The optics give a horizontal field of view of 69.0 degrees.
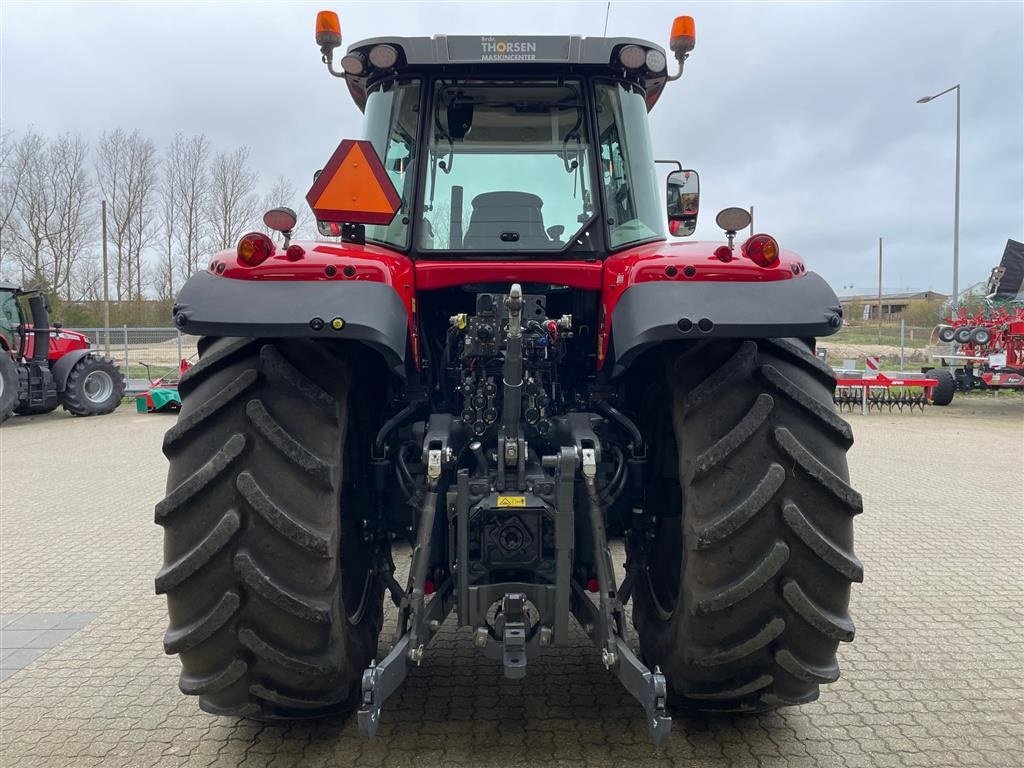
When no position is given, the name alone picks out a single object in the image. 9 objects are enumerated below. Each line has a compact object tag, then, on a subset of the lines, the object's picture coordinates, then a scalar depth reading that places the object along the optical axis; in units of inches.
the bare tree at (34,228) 1040.8
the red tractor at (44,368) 490.3
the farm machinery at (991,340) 554.6
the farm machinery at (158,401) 539.8
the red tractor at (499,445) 87.1
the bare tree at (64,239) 1069.8
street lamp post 687.7
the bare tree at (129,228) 1117.7
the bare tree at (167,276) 1107.3
